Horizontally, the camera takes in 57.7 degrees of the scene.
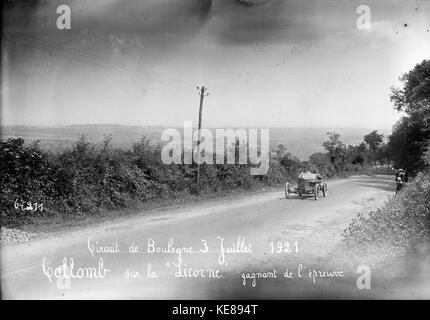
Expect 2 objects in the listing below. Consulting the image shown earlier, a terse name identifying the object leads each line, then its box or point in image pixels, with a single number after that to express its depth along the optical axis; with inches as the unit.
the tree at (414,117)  502.6
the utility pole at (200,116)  450.0
